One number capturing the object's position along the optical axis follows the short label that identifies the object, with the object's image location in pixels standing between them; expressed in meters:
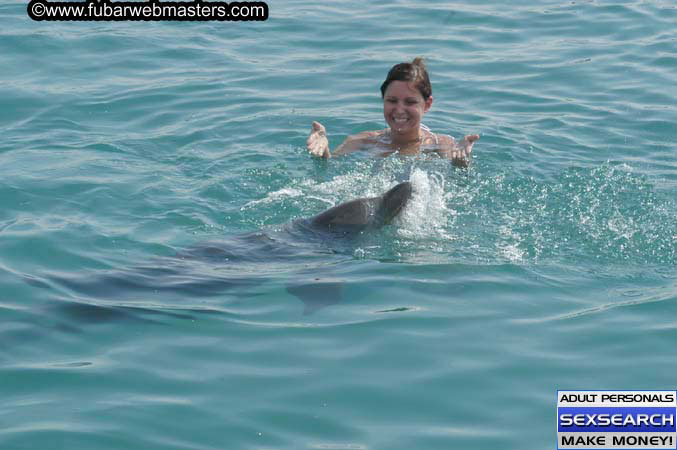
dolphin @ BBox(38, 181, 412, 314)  13.21
